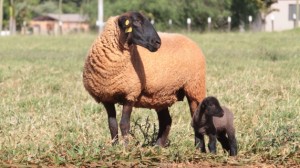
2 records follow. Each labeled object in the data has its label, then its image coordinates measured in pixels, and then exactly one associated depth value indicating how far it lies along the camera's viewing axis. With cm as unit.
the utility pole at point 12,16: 8744
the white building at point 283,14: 8475
